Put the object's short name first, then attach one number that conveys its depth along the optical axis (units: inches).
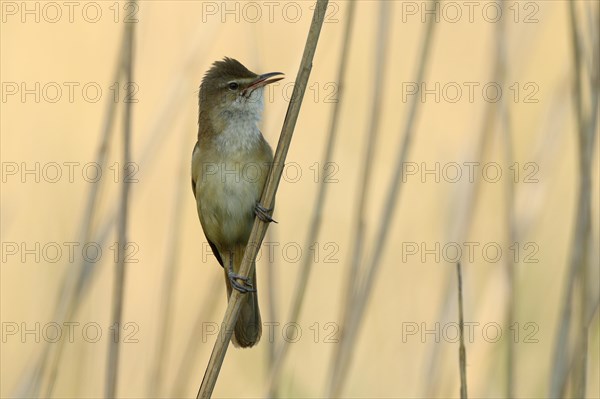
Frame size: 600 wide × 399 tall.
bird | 256.7
